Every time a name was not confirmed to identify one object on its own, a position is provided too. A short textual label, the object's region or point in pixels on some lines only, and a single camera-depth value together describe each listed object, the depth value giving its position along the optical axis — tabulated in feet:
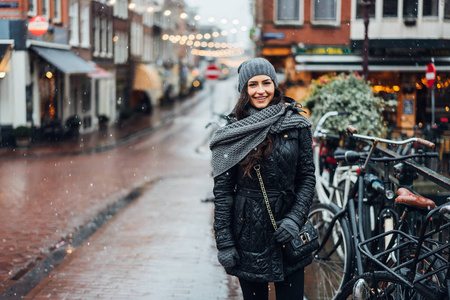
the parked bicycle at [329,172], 18.65
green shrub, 24.76
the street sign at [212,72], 86.43
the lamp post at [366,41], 35.96
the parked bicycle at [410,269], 9.79
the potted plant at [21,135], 70.79
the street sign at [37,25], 68.08
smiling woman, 11.06
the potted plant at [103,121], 102.68
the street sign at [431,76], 36.41
